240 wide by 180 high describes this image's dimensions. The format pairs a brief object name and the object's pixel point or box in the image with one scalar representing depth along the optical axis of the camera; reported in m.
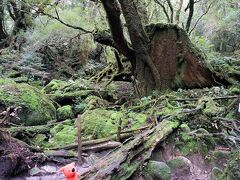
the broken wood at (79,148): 3.13
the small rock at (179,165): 2.67
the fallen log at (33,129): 3.53
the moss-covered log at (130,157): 2.48
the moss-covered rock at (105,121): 3.80
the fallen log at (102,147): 3.34
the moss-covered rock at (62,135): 3.68
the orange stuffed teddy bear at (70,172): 2.03
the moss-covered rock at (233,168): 2.27
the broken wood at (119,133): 3.33
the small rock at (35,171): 2.97
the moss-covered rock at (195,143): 3.03
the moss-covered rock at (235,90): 4.72
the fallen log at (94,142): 3.43
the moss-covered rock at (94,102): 4.99
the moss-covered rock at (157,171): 2.51
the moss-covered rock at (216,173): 2.40
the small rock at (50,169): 3.05
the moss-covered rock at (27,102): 4.14
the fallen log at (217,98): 3.86
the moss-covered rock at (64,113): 4.72
